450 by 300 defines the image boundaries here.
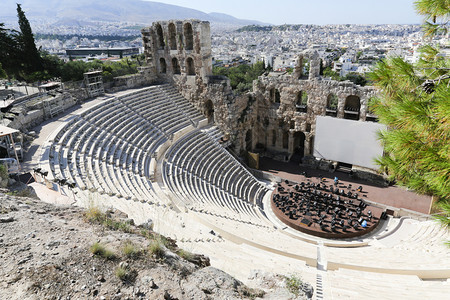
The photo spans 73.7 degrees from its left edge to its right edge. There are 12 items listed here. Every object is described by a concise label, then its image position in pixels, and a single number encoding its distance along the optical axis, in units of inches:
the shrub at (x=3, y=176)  392.8
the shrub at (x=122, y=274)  194.4
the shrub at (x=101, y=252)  209.5
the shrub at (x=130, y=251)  216.4
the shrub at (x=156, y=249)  225.5
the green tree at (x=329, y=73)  2691.7
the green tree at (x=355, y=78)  2115.2
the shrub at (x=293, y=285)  219.8
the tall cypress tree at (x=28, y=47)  1250.0
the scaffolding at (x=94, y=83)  959.0
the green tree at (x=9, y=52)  1190.8
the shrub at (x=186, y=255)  255.7
